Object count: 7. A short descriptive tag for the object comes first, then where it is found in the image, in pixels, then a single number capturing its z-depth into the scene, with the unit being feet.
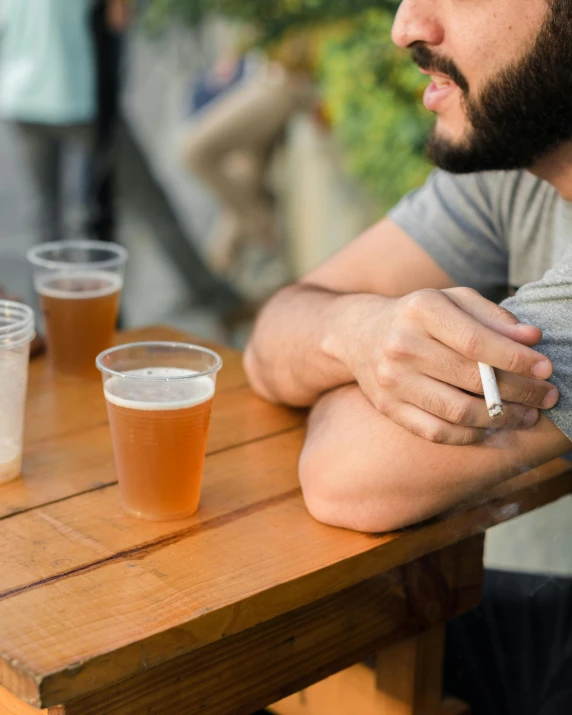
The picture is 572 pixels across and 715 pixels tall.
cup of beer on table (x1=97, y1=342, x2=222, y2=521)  3.48
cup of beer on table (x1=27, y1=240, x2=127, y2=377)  4.40
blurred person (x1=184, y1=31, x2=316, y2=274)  15.53
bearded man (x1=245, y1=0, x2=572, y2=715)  3.53
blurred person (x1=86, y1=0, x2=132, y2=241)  13.50
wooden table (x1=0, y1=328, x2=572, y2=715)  3.10
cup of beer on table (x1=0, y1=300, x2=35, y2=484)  3.66
